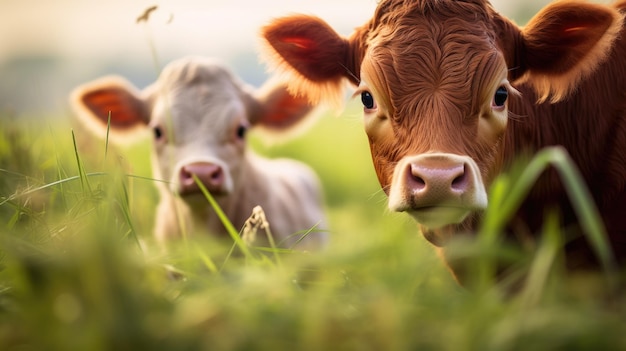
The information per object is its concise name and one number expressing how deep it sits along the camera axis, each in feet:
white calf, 17.53
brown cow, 10.55
